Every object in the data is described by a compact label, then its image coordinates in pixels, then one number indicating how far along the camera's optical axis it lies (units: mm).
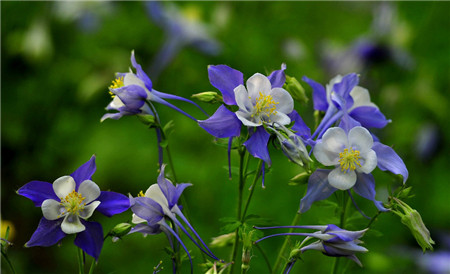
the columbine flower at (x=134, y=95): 1390
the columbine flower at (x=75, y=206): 1356
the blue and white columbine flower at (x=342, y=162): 1369
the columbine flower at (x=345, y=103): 1421
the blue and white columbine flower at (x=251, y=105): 1362
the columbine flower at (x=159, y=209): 1336
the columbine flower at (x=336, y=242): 1327
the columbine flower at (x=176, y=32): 2546
